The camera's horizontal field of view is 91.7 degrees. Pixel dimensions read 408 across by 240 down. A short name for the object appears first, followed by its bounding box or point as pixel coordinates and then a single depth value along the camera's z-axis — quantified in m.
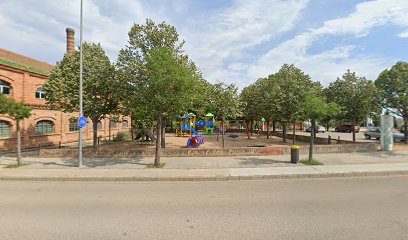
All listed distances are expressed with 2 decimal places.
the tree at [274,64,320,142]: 17.64
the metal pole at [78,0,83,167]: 10.93
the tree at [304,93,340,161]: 11.18
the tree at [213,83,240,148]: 16.81
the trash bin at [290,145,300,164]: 11.07
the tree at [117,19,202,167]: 9.79
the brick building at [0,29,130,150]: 17.78
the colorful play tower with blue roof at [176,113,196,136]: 30.68
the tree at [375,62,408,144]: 15.25
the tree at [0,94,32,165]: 11.04
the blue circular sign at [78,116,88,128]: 10.87
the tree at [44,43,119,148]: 14.04
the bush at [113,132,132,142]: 24.67
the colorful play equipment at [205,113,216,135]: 32.83
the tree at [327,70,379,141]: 16.83
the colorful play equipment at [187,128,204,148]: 17.14
